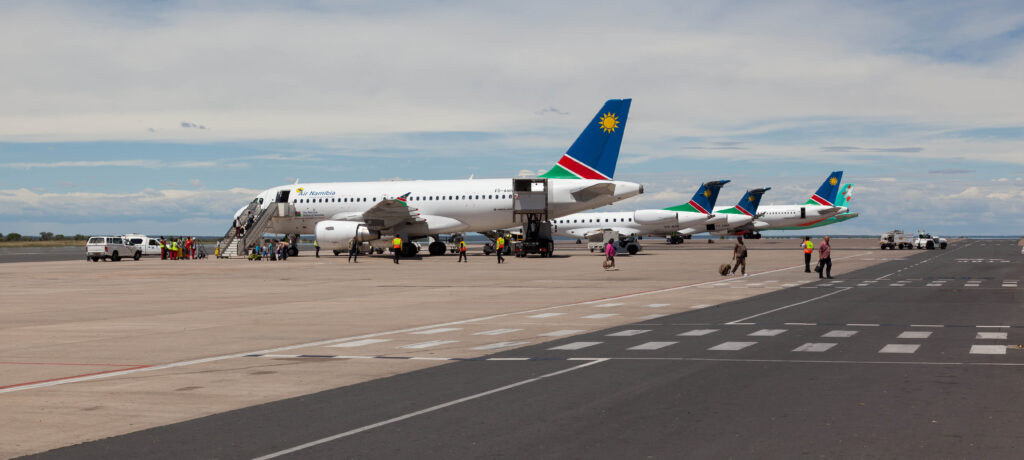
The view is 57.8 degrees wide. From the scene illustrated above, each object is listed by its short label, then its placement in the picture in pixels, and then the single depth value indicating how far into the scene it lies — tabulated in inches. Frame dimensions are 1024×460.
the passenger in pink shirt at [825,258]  1408.7
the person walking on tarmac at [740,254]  1471.5
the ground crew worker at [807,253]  1571.4
